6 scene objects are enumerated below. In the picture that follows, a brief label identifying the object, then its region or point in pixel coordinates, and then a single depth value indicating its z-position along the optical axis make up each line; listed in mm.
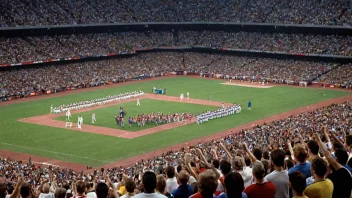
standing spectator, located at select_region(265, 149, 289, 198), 8107
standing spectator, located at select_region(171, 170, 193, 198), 8633
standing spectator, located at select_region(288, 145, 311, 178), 9109
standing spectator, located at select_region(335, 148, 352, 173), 8852
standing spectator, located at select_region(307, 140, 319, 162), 9664
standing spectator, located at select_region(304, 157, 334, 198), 7516
